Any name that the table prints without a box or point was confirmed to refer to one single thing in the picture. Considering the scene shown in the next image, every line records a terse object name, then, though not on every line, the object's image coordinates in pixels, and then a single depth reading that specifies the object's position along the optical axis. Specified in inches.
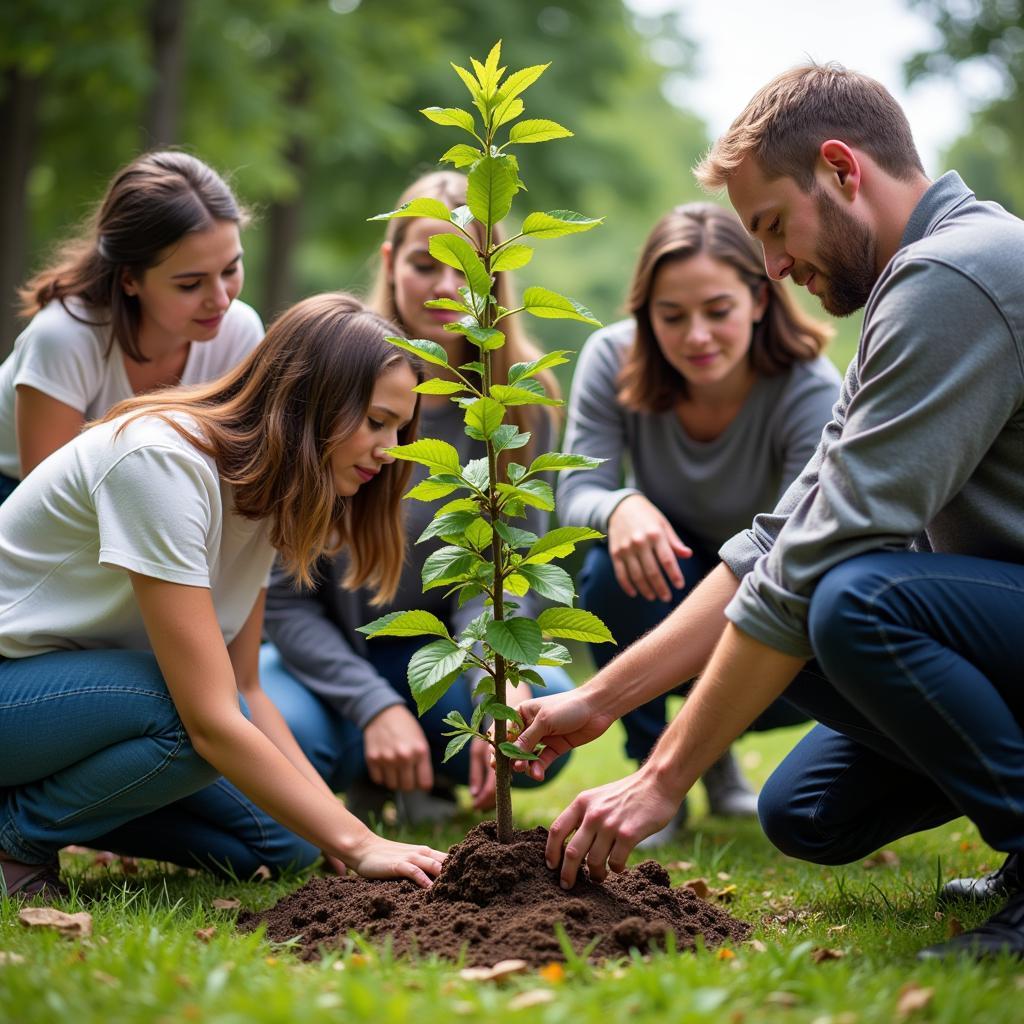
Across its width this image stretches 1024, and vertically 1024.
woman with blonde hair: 162.6
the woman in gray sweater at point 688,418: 168.4
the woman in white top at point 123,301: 154.9
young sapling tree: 104.7
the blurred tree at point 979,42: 448.1
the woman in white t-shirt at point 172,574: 116.3
